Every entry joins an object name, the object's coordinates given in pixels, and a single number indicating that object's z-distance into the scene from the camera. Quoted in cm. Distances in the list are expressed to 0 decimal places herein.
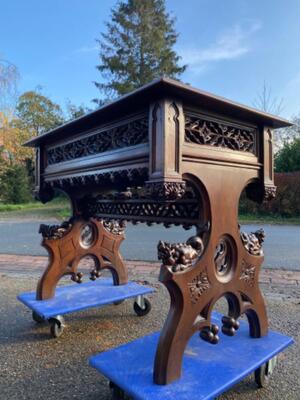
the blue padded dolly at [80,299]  257
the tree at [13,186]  2352
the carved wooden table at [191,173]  150
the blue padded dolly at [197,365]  149
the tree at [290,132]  1978
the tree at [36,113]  2678
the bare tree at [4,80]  1924
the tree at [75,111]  2461
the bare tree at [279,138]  1872
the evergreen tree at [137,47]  1811
